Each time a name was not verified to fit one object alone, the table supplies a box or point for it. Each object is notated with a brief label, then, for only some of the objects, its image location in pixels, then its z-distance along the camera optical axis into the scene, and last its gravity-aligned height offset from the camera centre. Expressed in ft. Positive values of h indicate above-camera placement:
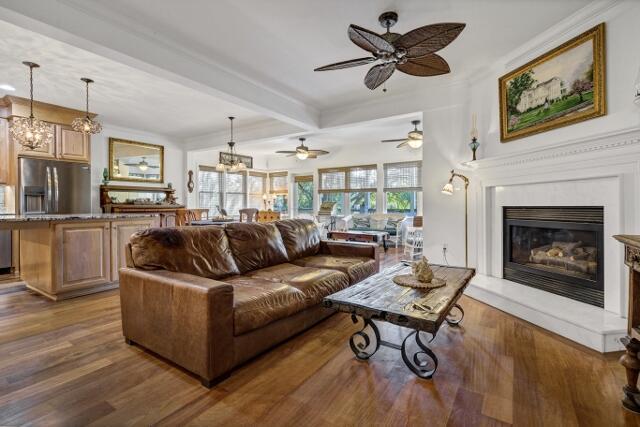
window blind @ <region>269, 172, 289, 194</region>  32.84 +3.23
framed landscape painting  8.57 +3.92
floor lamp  12.96 +0.11
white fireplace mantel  7.85 +0.32
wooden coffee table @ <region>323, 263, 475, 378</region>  5.74 -1.92
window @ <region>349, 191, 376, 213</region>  27.68 +0.95
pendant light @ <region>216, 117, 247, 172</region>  19.83 +3.13
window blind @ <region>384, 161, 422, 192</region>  25.05 +3.03
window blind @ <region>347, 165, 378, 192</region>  27.35 +3.11
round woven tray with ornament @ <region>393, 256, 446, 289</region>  7.50 -1.76
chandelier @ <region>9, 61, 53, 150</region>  12.74 +3.52
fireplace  9.14 -1.33
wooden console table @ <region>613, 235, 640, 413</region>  5.35 -2.23
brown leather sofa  6.01 -1.91
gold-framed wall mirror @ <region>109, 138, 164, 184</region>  20.38 +3.68
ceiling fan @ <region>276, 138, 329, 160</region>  21.52 +4.32
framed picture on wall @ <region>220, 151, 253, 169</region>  28.21 +5.27
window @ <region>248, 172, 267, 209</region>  32.24 +2.66
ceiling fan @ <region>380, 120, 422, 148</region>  16.47 +4.04
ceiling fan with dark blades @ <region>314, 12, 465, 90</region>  6.99 +4.23
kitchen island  10.89 -1.45
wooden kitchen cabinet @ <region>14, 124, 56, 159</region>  15.37 +3.26
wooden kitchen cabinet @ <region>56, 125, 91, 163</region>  16.80 +3.90
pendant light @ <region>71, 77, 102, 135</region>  12.69 +3.73
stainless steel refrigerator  15.43 +1.43
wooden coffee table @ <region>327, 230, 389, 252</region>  19.54 -1.60
